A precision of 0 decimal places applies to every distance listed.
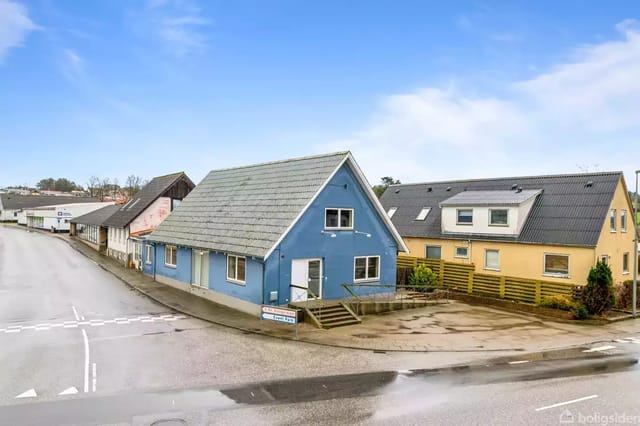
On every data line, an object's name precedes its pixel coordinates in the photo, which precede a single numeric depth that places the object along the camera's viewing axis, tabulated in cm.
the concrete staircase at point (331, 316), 1934
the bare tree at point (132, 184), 12800
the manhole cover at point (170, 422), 977
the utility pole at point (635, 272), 2433
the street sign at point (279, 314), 1697
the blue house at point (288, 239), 2088
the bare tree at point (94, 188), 14101
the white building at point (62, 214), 7094
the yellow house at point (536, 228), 2647
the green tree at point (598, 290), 2314
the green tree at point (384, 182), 7562
